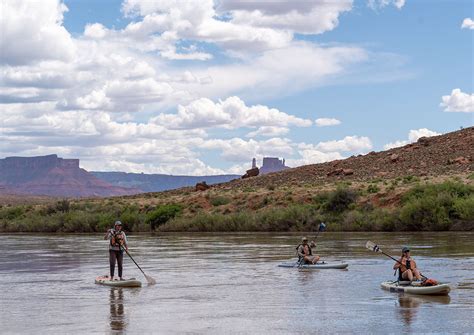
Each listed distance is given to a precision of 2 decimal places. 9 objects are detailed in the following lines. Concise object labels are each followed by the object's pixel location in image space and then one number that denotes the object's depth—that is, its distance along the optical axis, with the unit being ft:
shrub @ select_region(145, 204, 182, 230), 222.89
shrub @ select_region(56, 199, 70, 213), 268.37
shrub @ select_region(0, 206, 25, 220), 277.44
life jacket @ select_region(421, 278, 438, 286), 70.34
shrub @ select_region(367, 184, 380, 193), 217.77
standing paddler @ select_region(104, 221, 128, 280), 81.15
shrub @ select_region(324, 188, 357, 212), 203.62
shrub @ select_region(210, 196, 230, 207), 245.86
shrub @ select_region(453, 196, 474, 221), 167.02
